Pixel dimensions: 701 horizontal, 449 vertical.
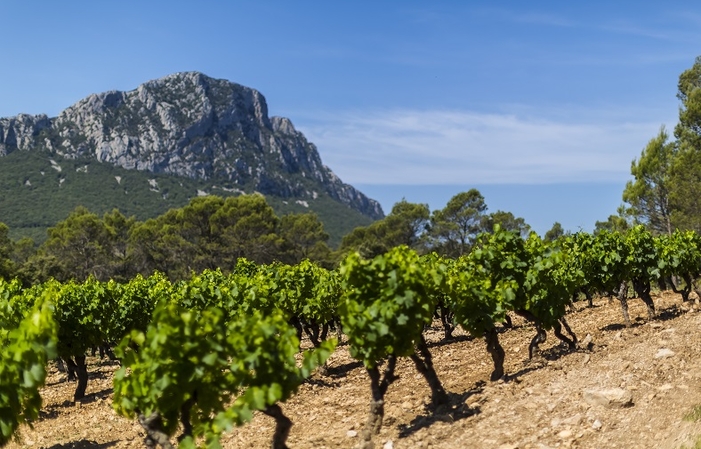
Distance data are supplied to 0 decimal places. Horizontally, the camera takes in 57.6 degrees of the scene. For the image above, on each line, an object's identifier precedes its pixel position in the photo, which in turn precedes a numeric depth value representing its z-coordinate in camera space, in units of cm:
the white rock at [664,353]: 1470
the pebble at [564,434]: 1080
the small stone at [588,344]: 1767
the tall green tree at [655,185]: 4472
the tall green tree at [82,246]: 6506
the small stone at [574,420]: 1127
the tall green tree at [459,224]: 7144
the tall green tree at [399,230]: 7456
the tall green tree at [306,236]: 7191
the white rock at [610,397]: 1185
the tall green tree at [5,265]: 5219
